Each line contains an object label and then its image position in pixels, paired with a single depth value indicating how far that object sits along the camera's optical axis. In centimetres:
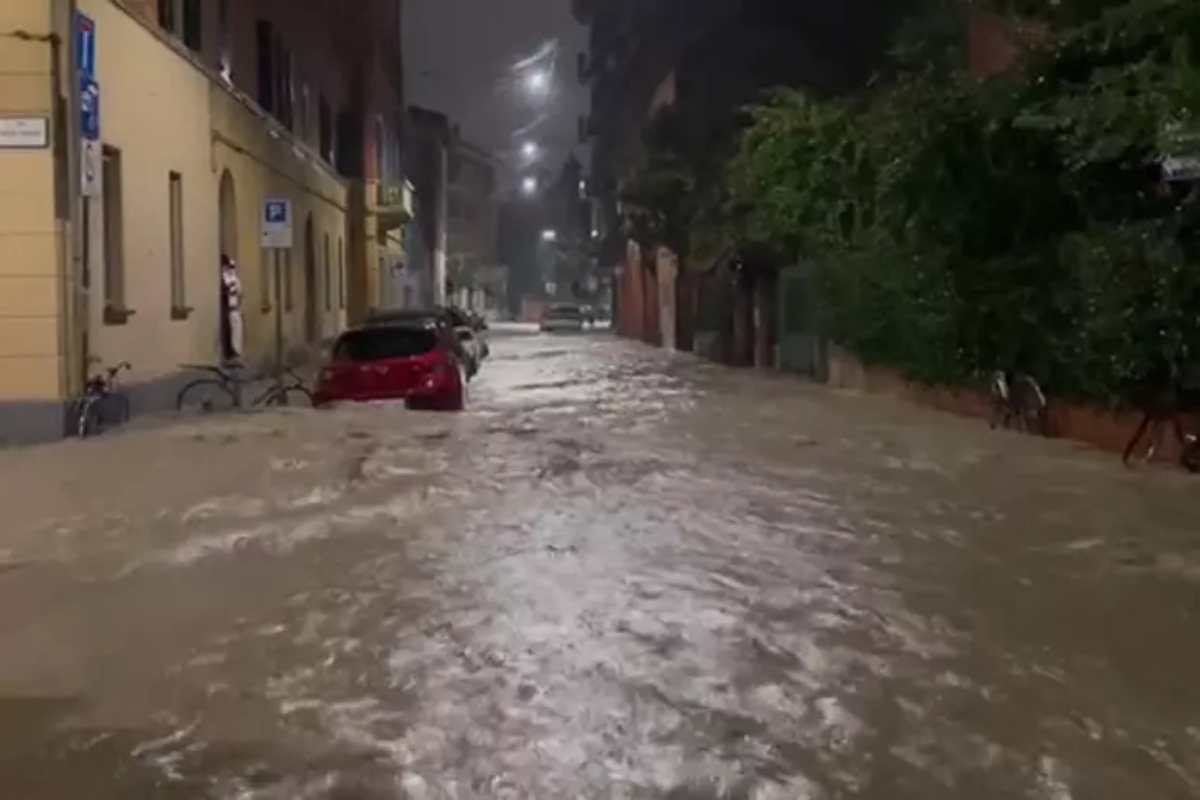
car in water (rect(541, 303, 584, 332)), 7700
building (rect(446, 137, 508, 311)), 9664
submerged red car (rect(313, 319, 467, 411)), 1927
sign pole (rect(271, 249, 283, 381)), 2502
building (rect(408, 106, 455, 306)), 7494
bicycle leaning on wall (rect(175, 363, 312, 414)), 2098
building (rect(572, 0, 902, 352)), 4028
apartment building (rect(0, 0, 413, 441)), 1598
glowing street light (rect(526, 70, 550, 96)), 7469
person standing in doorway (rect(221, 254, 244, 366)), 2480
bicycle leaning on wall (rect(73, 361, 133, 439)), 1627
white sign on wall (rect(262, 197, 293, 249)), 2231
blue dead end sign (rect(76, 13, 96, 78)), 1652
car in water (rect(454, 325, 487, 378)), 2964
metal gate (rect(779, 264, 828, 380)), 2977
